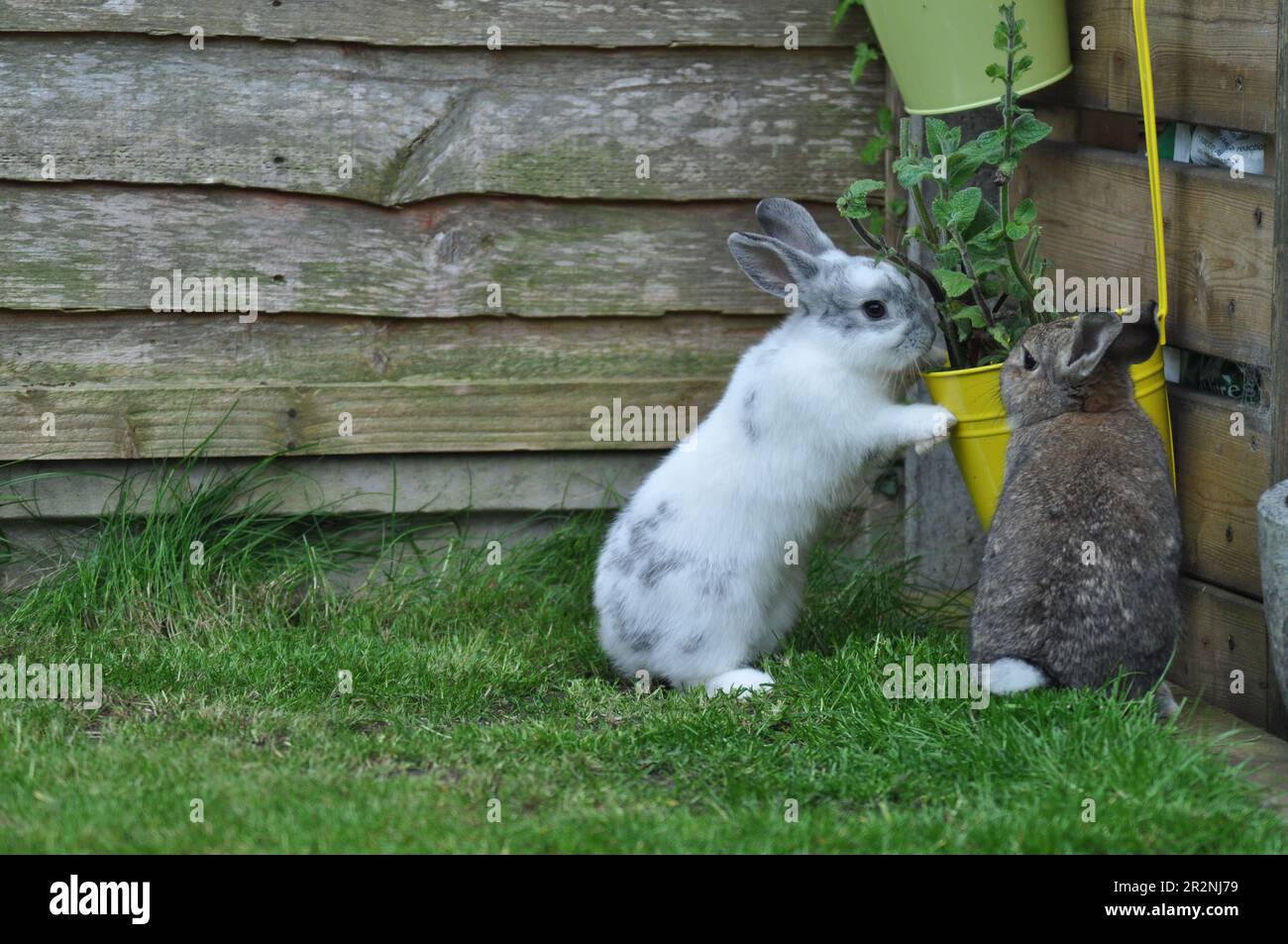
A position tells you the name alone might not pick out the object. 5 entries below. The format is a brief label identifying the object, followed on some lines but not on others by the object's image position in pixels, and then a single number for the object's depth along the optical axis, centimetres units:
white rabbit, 368
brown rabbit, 320
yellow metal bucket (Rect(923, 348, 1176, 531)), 363
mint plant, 370
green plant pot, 376
